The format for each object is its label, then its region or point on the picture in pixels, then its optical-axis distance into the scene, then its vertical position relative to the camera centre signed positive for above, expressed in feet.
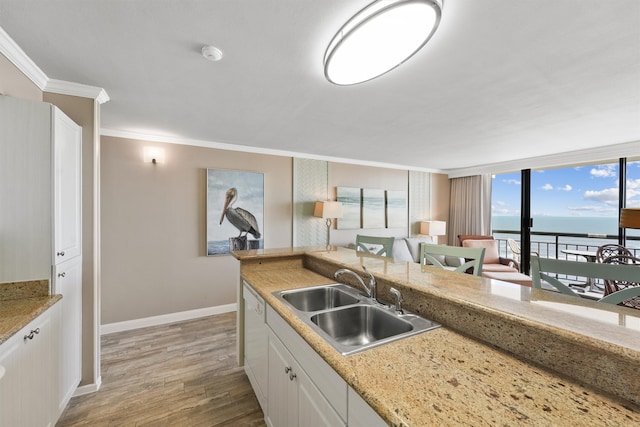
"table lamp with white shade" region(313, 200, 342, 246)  12.91 +0.10
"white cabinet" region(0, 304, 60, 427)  3.60 -2.58
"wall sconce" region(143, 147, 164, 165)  10.17 +2.25
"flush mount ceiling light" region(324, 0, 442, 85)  3.40 +2.64
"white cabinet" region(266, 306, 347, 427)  2.93 -2.37
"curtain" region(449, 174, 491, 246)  17.10 +0.45
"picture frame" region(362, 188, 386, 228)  15.55 +0.26
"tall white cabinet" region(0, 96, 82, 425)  4.72 +0.21
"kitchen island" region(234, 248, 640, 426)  2.16 -1.65
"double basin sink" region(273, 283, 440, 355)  3.85 -1.83
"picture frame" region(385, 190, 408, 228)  16.47 +0.28
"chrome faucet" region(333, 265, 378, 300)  4.77 -1.43
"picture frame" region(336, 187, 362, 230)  14.75 +0.35
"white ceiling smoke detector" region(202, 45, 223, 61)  4.83 +3.06
